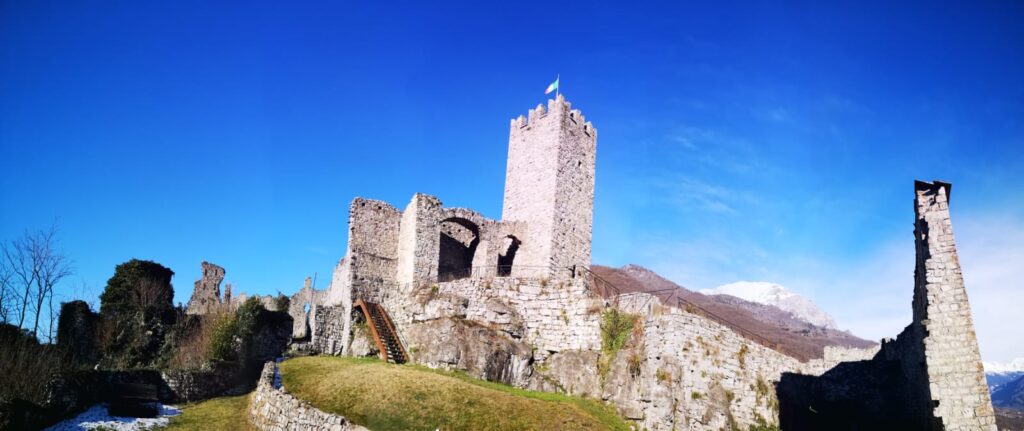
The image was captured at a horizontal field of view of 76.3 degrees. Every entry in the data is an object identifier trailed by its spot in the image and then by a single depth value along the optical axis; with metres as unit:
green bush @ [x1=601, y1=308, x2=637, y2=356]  25.09
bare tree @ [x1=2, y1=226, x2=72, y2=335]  27.38
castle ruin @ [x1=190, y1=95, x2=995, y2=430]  18.12
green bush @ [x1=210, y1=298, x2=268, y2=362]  28.19
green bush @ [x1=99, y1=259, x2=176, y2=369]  30.22
